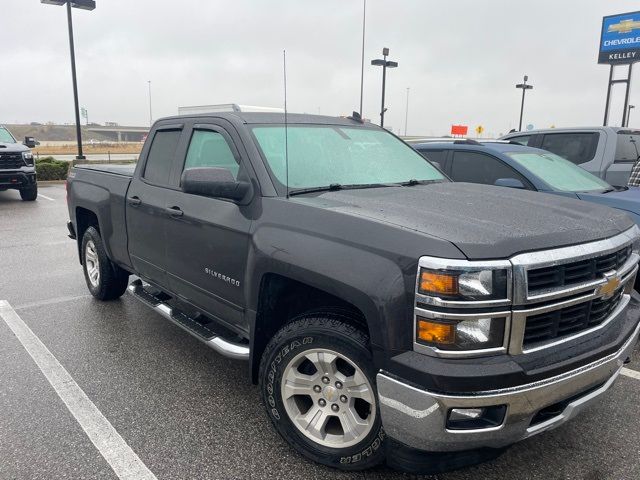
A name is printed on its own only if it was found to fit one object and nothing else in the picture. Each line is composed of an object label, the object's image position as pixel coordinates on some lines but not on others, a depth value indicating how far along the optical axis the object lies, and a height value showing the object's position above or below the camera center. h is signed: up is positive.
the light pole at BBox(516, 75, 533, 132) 34.62 +3.59
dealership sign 24.66 +5.03
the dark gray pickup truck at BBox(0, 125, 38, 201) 12.08 -0.88
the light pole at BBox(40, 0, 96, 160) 17.56 +3.92
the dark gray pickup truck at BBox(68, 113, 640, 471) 2.03 -0.69
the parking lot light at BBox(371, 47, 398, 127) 23.97 +3.54
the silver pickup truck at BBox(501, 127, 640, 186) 7.38 -0.10
